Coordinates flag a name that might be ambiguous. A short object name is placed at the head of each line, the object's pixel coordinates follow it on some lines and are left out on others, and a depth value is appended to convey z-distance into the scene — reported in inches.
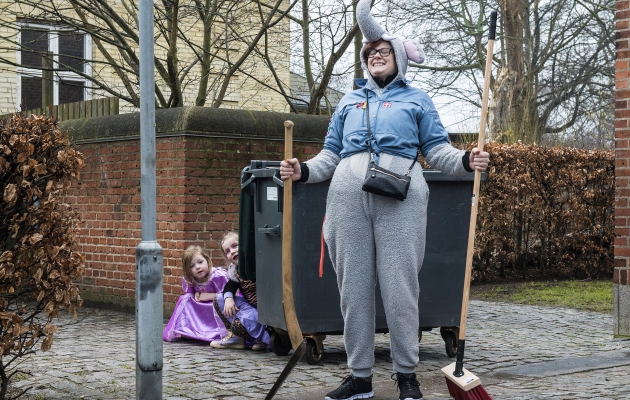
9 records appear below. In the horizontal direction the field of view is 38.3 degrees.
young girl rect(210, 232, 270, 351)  269.3
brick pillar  280.2
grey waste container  239.6
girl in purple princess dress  284.4
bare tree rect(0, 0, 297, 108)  374.3
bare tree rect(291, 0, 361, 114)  406.6
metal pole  180.7
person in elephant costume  186.9
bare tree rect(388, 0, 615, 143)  686.5
